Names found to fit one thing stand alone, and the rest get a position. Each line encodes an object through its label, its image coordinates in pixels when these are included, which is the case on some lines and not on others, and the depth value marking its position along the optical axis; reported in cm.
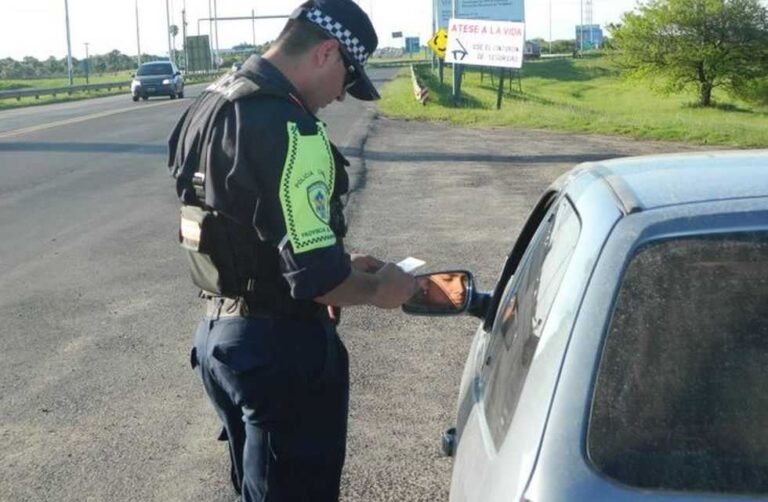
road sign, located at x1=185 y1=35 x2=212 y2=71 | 7875
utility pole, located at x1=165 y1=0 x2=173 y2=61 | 8812
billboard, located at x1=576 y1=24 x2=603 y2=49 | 13388
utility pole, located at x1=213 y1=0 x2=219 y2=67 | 9538
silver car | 189
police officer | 282
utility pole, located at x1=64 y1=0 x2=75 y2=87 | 6410
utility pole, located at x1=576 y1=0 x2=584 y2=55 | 12988
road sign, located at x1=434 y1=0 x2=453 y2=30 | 4652
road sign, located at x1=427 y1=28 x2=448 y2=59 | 3597
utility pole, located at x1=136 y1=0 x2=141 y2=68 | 8920
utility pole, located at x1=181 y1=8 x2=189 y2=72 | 10244
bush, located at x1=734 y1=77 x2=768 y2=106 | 5400
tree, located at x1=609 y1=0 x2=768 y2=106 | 5394
